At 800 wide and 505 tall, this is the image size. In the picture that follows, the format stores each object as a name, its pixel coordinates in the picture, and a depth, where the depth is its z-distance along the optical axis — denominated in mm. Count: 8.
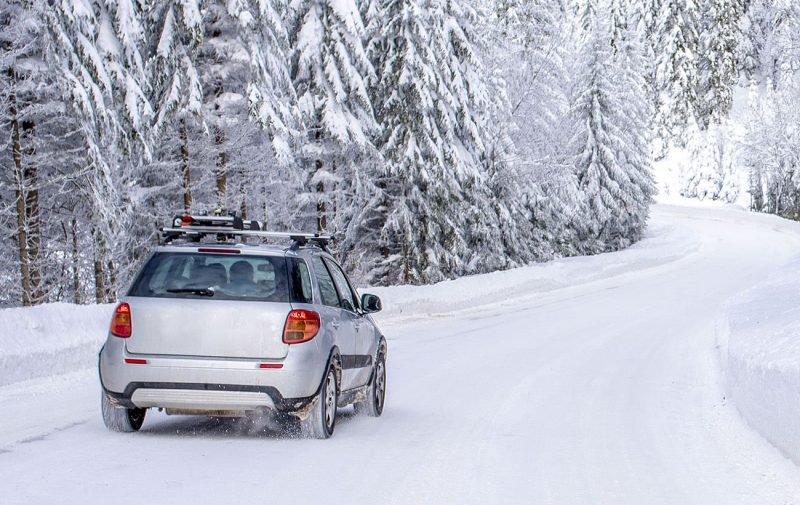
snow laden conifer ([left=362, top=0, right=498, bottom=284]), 33594
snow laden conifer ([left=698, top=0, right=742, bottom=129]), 103000
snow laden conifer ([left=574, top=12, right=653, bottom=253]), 55406
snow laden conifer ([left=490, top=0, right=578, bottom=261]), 43375
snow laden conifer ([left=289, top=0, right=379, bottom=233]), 30406
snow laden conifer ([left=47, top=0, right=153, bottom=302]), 20594
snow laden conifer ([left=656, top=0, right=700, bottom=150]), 98562
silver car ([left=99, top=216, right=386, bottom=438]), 8062
